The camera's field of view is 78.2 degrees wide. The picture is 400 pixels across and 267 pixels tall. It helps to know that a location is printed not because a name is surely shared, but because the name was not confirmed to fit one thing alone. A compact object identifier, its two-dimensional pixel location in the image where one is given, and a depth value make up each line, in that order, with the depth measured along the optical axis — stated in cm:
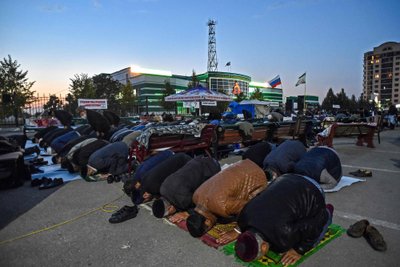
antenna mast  6762
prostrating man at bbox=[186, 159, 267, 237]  280
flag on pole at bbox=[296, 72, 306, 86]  2267
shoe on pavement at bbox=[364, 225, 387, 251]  248
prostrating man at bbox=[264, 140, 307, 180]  438
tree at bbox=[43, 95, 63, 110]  2745
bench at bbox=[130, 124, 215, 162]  543
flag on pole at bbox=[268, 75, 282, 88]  2669
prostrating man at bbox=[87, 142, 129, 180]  539
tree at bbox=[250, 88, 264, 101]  6303
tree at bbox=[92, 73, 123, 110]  4379
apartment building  12838
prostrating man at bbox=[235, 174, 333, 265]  225
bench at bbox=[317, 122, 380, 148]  879
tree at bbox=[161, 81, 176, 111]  4199
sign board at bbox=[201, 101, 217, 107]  1744
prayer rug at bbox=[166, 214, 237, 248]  270
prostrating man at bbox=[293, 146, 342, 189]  416
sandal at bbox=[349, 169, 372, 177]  525
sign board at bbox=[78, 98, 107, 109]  2075
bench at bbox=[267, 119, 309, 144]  860
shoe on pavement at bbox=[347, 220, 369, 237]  275
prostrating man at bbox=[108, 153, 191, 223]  346
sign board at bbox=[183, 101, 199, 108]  1848
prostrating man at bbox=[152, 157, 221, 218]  321
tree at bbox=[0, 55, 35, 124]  2530
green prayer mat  230
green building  6900
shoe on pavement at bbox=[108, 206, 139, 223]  332
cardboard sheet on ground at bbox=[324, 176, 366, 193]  433
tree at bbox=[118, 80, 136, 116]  4159
